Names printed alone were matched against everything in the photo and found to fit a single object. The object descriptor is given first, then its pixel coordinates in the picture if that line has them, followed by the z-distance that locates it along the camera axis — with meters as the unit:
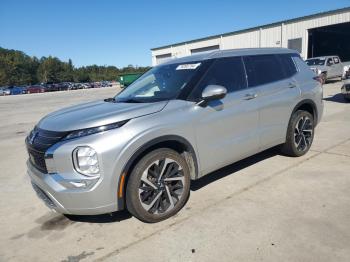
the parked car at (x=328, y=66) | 20.91
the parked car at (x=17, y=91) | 57.50
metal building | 29.61
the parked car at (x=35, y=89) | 58.53
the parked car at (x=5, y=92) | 56.44
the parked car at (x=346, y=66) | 23.24
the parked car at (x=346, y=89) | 11.62
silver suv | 3.14
